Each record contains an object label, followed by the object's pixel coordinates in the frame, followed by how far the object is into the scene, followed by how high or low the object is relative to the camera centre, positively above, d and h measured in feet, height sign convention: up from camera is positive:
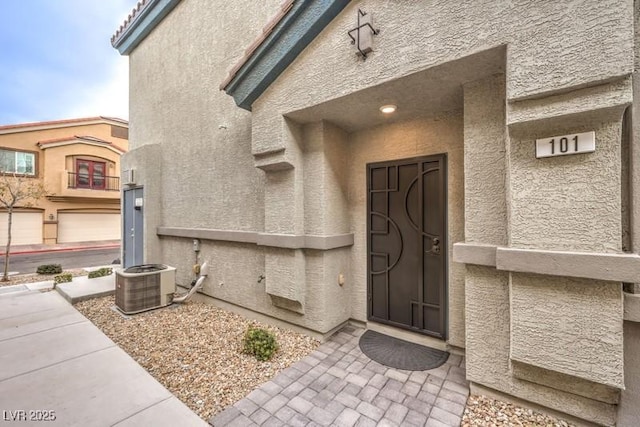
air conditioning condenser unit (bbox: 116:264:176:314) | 16.34 -4.74
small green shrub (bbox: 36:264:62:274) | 27.84 -5.72
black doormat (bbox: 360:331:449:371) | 10.87 -6.39
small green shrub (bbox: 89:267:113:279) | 24.78 -5.59
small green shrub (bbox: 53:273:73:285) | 22.90 -5.57
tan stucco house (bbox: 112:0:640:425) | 6.70 +1.53
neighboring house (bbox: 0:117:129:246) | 50.01 +9.38
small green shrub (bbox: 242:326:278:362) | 11.37 -5.88
